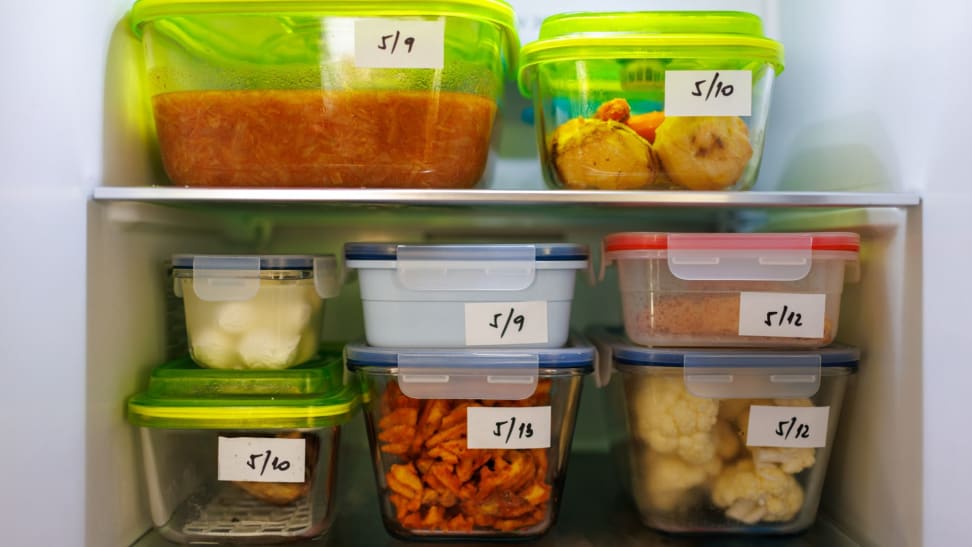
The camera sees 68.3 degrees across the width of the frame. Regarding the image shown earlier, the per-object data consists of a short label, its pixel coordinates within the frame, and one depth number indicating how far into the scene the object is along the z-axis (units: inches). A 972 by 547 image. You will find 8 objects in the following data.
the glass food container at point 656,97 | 38.1
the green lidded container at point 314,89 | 37.5
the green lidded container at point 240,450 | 38.5
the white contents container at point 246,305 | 39.6
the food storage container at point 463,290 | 38.6
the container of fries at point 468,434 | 38.2
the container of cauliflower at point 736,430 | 38.9
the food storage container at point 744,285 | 38.3
